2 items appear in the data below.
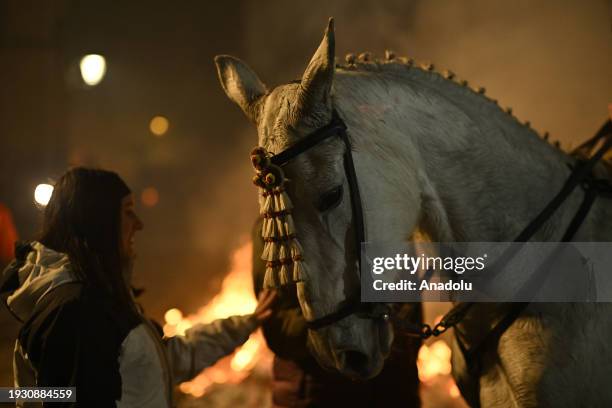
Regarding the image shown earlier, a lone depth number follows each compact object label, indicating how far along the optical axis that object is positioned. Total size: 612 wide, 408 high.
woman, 1.34
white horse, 1.27
